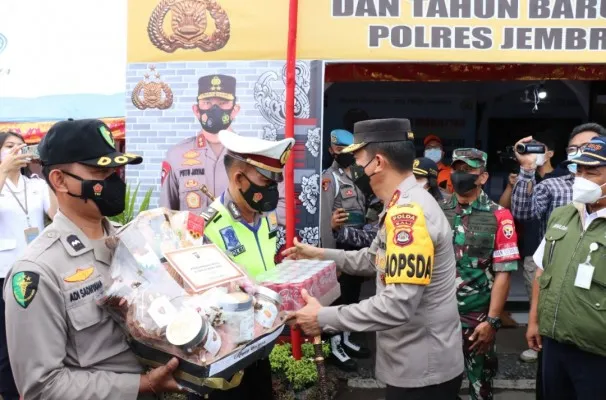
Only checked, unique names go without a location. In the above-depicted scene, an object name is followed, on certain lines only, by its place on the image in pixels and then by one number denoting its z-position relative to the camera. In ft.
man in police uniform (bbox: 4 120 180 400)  5.10
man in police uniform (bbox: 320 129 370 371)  15.58
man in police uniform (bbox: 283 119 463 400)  7.16
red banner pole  14.28
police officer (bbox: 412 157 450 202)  14.24
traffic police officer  7.87
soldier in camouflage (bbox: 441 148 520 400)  11.07
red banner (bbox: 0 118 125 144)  16.11
